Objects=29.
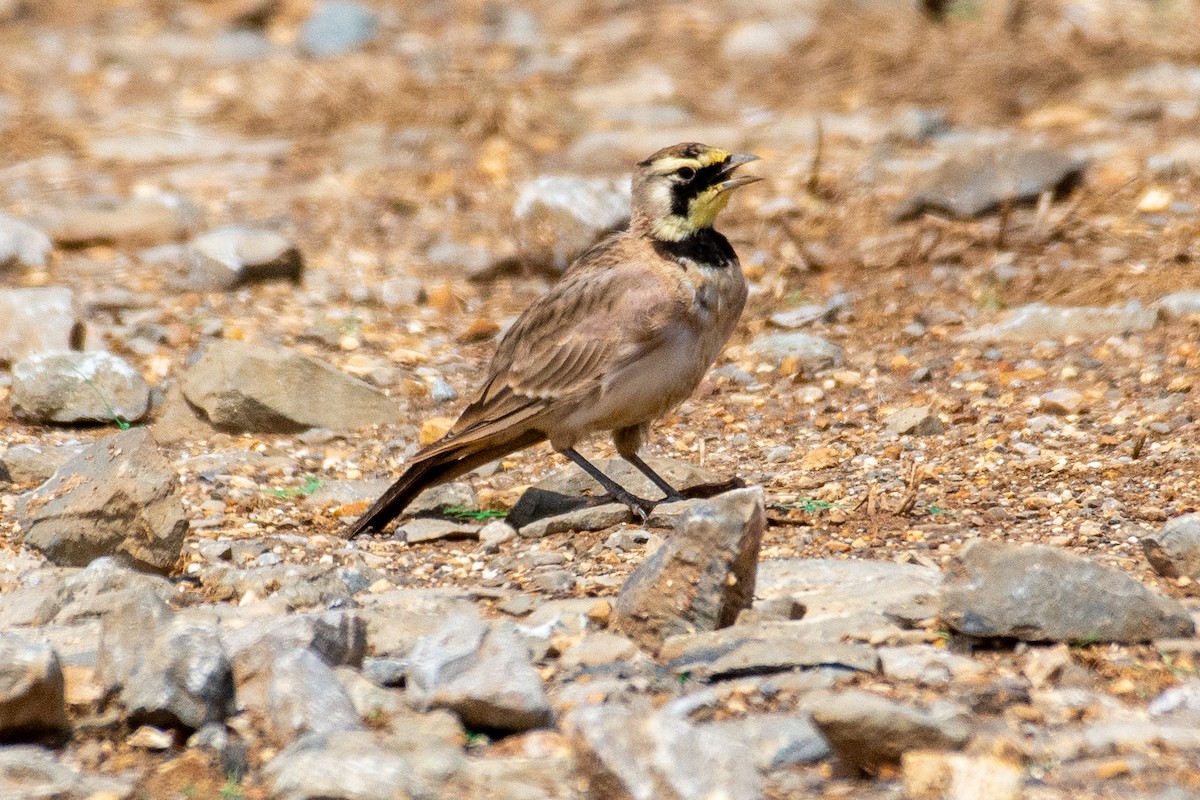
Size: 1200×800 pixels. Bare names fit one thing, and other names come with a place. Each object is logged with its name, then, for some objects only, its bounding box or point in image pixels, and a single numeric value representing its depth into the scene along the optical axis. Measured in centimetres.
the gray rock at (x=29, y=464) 1155
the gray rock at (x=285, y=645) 726
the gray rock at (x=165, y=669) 696
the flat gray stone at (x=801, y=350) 1395
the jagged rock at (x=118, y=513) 941
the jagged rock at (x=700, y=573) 776
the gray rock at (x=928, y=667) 726
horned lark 1069
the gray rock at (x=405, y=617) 791
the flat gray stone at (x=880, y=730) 638
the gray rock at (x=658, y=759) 596
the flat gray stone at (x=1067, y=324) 1391
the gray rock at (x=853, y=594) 789
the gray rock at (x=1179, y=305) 1398
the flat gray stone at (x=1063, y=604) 749
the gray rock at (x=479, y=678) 681
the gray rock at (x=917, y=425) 1212
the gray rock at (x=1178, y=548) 841
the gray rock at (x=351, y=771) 600
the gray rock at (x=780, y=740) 656
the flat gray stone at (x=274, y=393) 1287
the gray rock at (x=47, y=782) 645
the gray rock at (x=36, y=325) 1399
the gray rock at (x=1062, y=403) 1231
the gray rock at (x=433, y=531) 1062
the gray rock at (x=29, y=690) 679
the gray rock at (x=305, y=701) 669
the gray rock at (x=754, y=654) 734
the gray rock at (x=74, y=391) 1284
